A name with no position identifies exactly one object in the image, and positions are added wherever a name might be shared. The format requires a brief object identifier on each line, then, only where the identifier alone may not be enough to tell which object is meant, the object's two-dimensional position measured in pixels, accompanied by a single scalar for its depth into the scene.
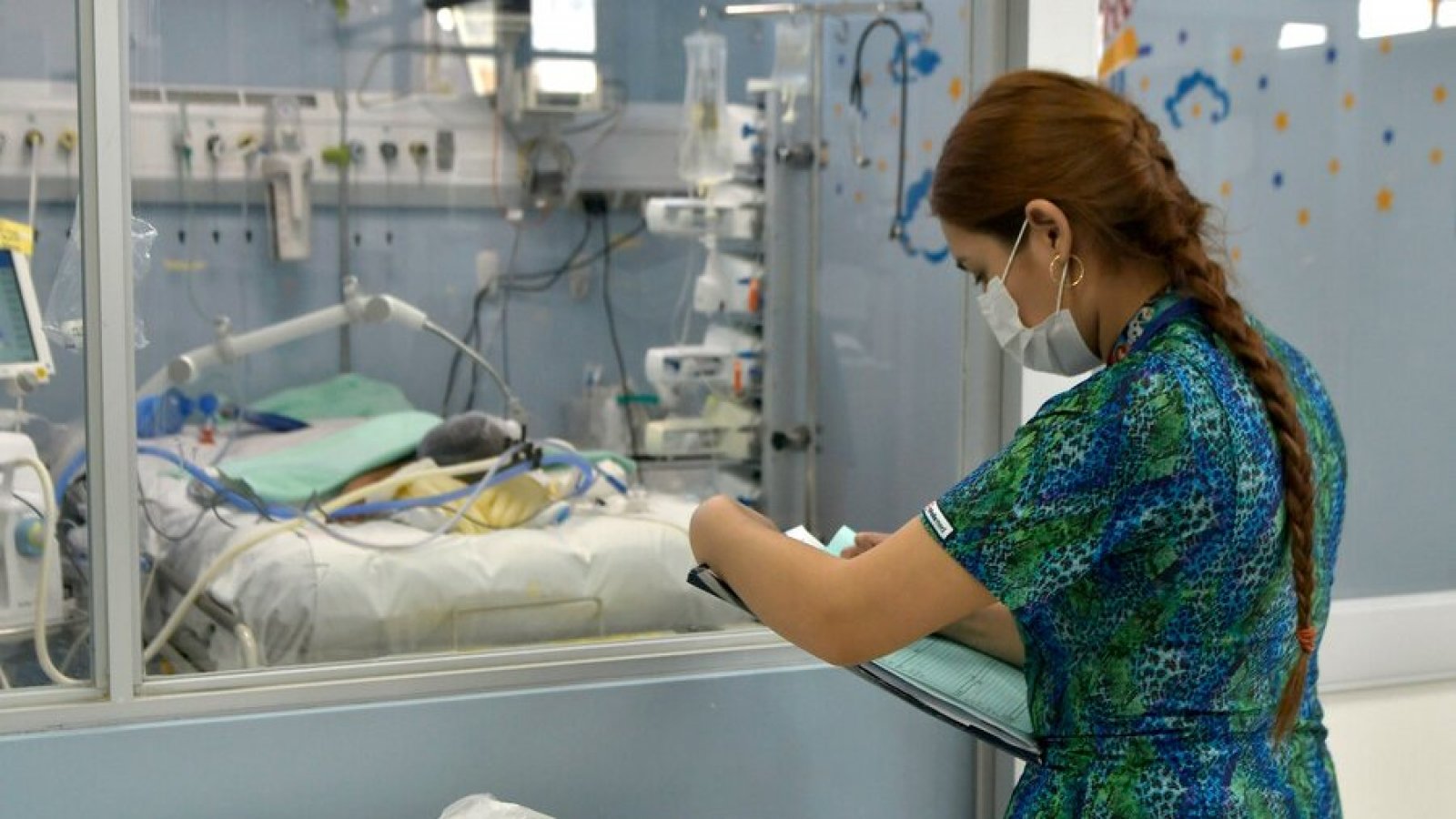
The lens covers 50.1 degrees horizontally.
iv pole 3.19
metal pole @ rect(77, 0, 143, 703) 1.80
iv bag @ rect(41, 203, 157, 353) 1.84
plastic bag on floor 1.83
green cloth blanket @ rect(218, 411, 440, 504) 2.44
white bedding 2.09
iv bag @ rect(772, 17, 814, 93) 3.22
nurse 1.30
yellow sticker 1.87
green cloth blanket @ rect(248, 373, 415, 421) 3.19
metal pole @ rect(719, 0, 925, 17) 3.10
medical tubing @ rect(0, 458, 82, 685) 1.91
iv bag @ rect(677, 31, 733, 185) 3.27
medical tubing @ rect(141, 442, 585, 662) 1.95
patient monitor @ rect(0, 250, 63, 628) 1.87
